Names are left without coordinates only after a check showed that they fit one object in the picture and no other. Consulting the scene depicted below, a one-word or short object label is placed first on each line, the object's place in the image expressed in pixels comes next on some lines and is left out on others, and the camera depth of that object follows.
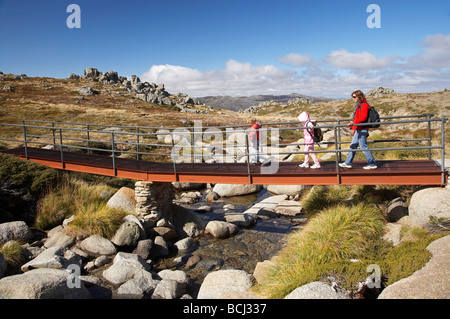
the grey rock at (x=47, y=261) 7.70
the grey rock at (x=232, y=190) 15.97
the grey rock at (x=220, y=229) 10.98
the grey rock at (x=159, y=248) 9.73
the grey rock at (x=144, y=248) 9.34
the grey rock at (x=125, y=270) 7.80
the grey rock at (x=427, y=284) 4.58
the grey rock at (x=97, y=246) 9.20
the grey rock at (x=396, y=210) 8.98
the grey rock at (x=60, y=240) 9.26
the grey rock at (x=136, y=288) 7.17
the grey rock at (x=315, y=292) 5.07
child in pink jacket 8.82
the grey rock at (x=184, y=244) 10.23
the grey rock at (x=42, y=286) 5.68
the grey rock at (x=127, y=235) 9.66
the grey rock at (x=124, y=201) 11.45
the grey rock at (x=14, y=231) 9.11
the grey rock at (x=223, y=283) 6.86
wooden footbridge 8.17
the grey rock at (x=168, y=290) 7.07
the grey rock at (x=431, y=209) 7.22
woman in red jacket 8.02
